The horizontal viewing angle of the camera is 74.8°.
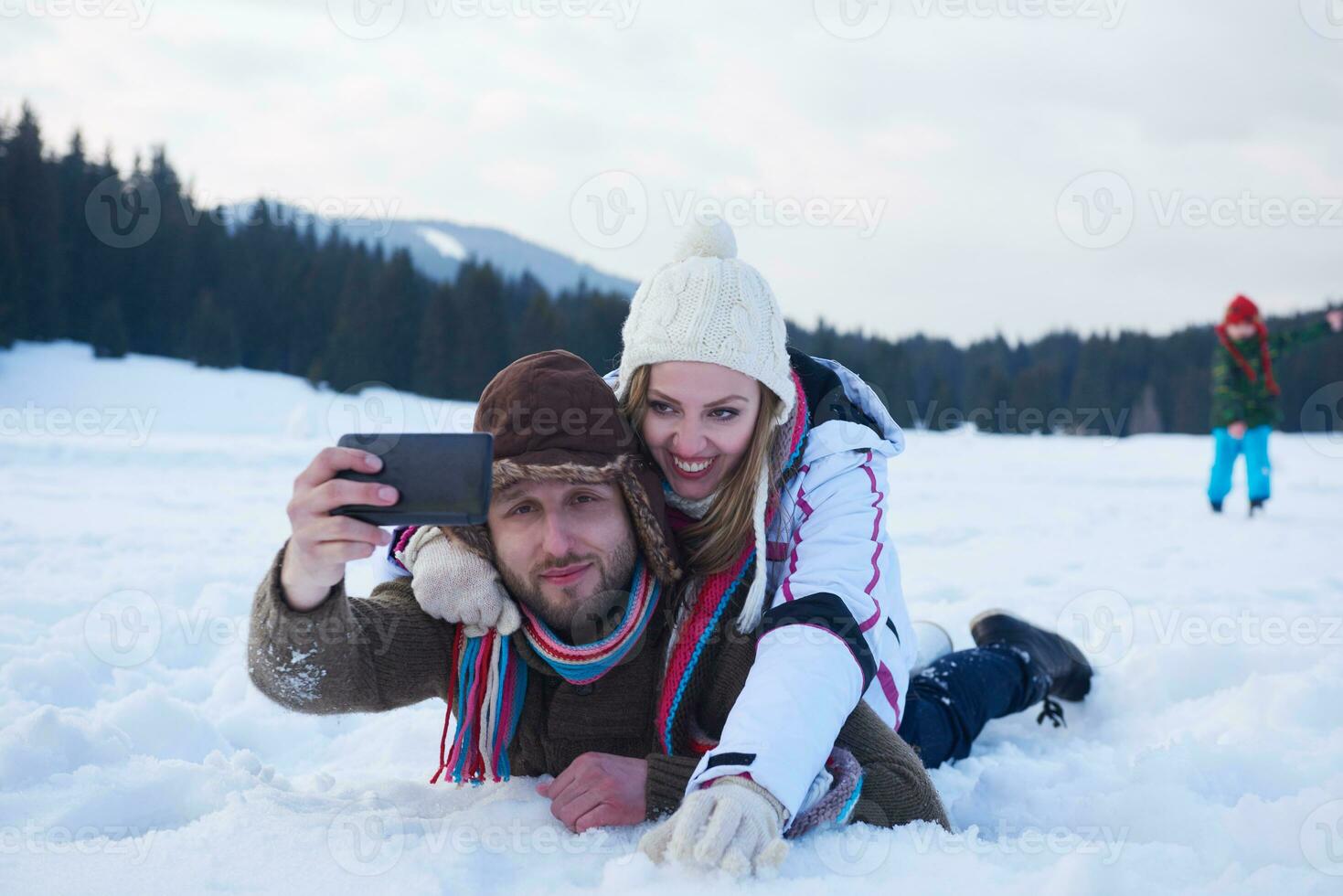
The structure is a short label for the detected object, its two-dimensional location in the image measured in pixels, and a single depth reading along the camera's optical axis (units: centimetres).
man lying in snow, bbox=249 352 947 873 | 197
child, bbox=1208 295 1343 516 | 820
